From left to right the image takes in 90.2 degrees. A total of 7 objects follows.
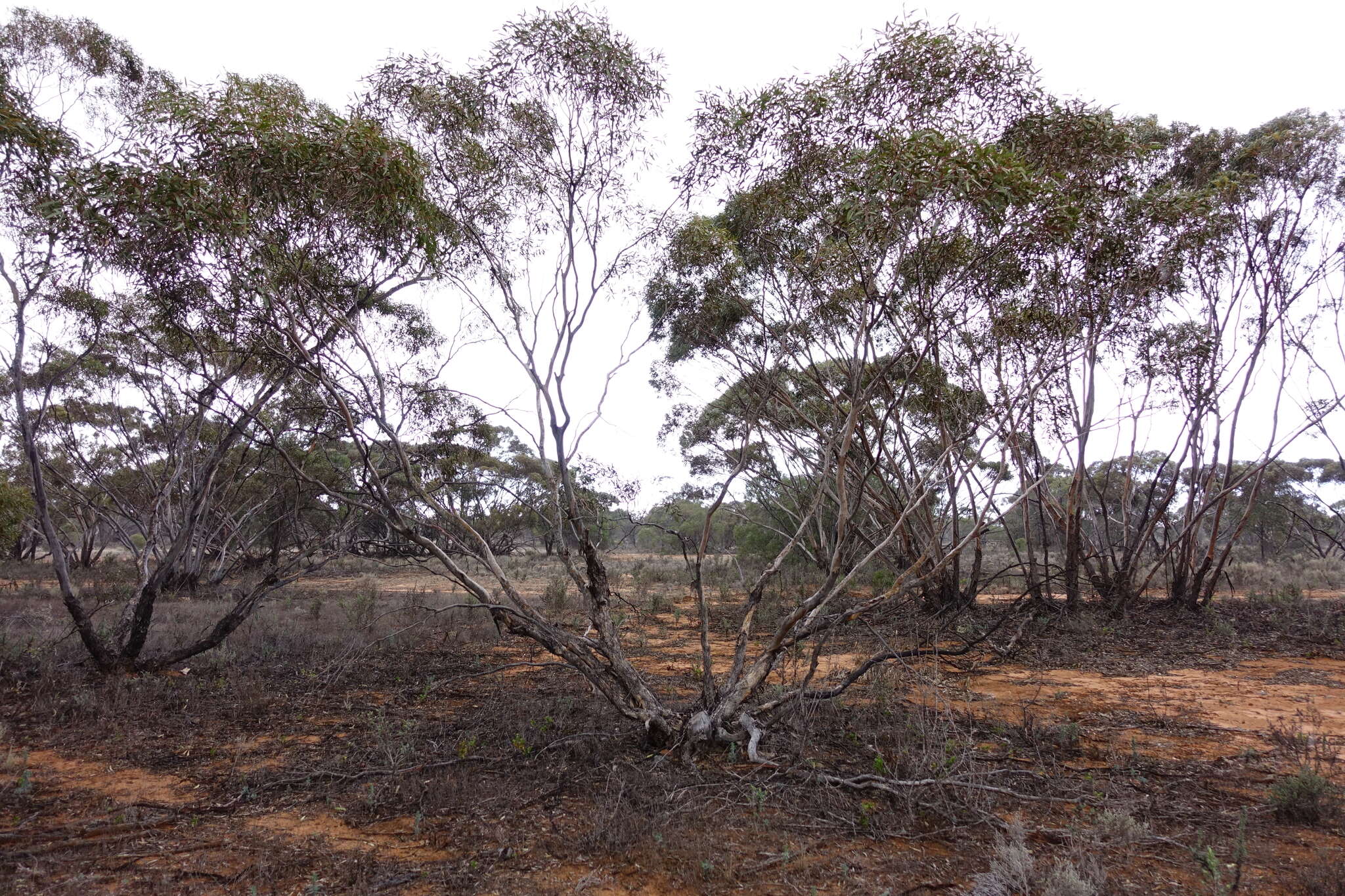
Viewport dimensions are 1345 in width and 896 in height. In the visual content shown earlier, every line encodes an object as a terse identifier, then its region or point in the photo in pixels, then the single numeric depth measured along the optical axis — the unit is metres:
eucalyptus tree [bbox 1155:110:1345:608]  11.07
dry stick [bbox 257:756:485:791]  4.65
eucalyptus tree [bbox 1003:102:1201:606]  6.52
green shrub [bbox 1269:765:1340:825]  4.10
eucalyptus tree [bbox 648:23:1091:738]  5.45
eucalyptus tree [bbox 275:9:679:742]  5.46
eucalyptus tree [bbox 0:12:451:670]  5.49
